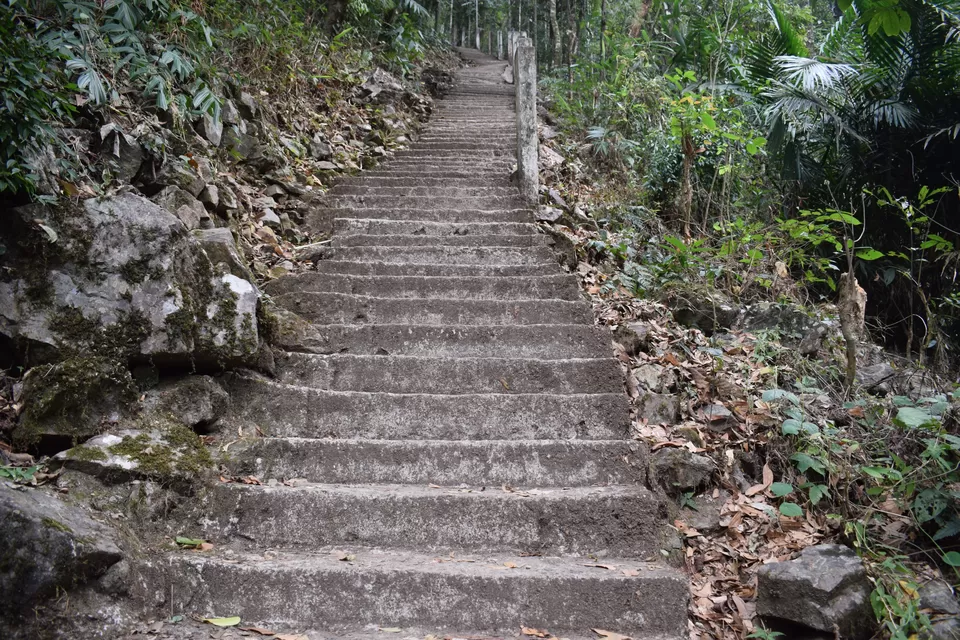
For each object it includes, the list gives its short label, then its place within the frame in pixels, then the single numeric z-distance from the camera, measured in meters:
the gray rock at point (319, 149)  7.46
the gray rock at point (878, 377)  3.99
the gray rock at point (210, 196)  4.65
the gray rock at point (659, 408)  3.70
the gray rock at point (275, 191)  6.07
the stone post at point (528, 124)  6.47
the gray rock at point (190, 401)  3.29
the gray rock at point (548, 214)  6.16
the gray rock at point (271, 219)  5.56
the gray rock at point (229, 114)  5.73
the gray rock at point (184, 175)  4.24
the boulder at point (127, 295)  3.07
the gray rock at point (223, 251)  3.86
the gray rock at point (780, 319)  4.52
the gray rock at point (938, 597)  2.53
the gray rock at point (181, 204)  4.14
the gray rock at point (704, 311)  4.78
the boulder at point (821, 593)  2.48
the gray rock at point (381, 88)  10.03
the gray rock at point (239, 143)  5.73
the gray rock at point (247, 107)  6.29
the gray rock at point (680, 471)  3.29
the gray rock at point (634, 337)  4.30
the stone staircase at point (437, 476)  2.66
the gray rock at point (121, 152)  3.83
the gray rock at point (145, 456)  2.84
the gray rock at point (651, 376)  3.89
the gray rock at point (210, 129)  5.33
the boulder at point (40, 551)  2.24
